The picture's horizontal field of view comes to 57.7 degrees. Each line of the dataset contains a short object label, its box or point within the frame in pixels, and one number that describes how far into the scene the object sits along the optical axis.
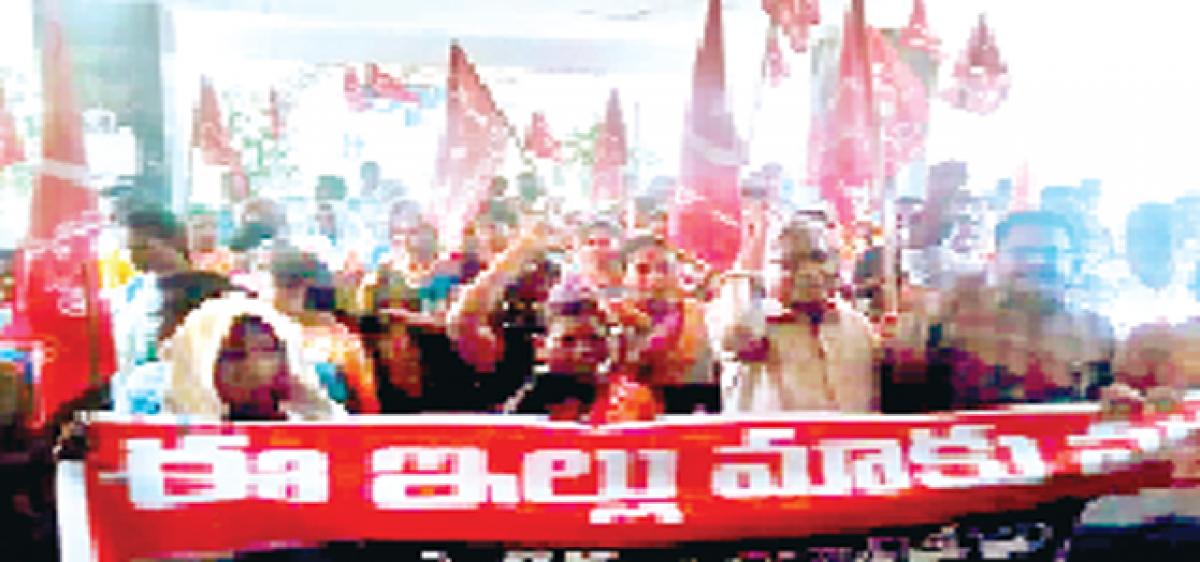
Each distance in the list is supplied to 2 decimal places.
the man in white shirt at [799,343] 2.95
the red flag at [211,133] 7.05
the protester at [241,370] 2.63
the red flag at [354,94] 7.72
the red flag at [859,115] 5.99
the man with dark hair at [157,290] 3.60
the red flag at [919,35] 6.09
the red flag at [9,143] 5.24
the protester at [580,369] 2.69
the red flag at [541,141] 7.71
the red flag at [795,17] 5.93
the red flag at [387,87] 7.42
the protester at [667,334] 3.03
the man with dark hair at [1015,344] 2.93
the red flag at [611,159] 7.28
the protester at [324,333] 3.06
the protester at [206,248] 4.50
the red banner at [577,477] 2.35
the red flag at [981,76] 5.82
